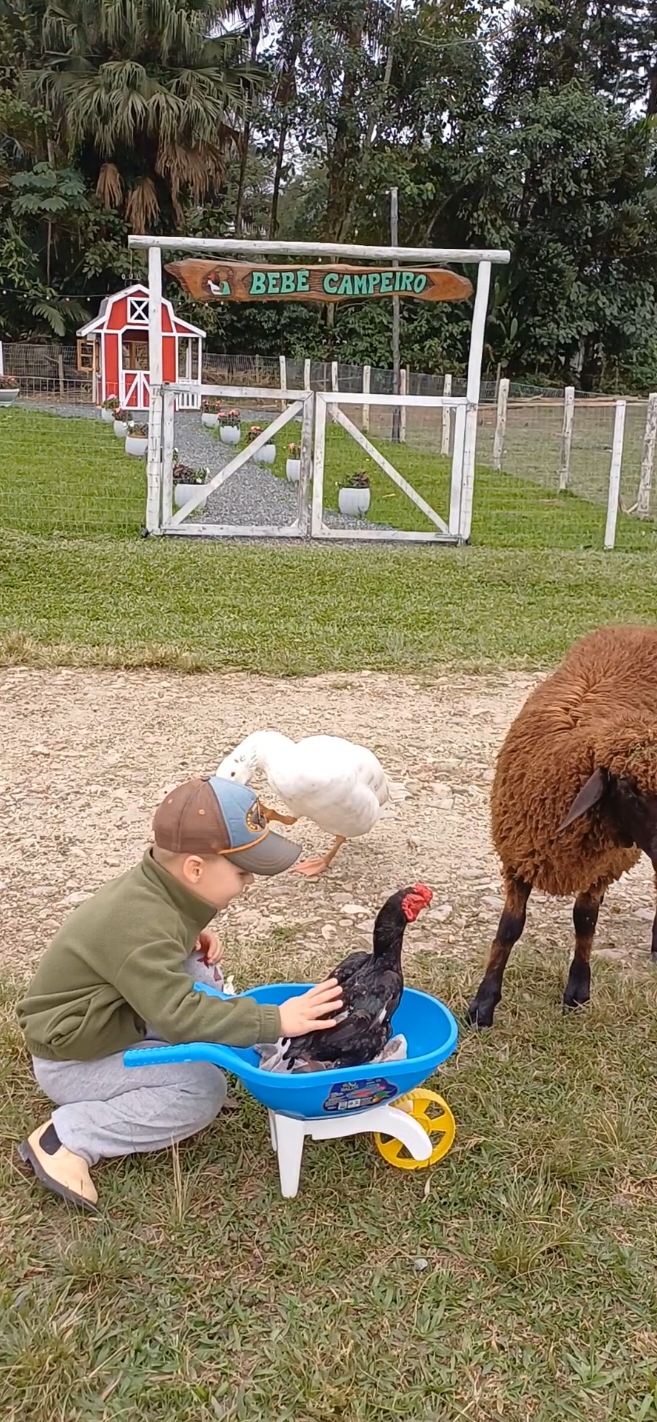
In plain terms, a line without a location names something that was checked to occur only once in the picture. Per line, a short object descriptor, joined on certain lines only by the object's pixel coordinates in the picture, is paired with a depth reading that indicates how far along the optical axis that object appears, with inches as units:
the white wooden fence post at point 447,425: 653.1
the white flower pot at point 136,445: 647.1
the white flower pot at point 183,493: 483.3
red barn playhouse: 1017.5
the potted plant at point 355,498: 493.7
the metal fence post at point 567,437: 558.9
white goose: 143.9
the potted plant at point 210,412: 740.9
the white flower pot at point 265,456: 653.3
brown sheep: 105.7
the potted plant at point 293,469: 575.2
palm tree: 1135.0
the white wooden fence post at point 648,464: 490.9
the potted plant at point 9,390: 941.8
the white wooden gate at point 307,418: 391.5
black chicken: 90.3
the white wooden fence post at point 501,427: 673.6
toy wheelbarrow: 84.9
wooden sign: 394.9
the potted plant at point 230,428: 682.8
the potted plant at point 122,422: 743.1
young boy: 83.6
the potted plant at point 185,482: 485.7
